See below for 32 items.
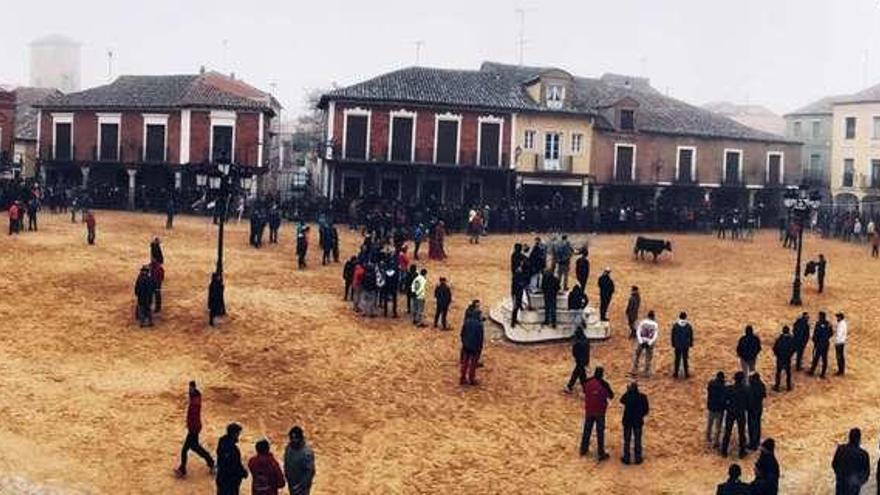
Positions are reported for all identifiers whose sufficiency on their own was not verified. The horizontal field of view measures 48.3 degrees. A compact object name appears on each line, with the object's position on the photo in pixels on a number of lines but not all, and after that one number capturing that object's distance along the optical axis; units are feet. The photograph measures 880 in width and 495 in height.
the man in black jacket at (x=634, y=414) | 53.78
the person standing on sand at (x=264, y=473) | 41.91
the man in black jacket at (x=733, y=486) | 40.26
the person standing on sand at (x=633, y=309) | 78.36
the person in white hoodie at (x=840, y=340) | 71.41
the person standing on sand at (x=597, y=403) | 54.08
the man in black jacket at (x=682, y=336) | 68.95
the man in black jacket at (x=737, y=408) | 55.42
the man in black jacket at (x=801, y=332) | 69.41
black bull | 114.32
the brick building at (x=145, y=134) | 155.53
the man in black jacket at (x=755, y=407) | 55.31
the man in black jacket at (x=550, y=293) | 76.99
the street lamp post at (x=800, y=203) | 92.32
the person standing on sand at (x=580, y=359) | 63.62
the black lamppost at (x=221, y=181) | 80.64
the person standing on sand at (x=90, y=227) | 103.71
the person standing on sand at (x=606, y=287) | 79.61
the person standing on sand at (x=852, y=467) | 46.42
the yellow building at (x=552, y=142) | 161.48
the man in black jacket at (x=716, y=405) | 56.18
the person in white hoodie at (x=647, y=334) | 68.28
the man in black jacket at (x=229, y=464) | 43.93
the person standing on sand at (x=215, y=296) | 75.92
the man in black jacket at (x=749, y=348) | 66.74
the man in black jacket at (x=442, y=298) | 78.59
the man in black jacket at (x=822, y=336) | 69.33
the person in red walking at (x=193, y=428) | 49.14
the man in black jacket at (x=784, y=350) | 66.33
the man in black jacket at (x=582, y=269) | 86.94
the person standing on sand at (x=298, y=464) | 42.83
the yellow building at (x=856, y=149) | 194.08
